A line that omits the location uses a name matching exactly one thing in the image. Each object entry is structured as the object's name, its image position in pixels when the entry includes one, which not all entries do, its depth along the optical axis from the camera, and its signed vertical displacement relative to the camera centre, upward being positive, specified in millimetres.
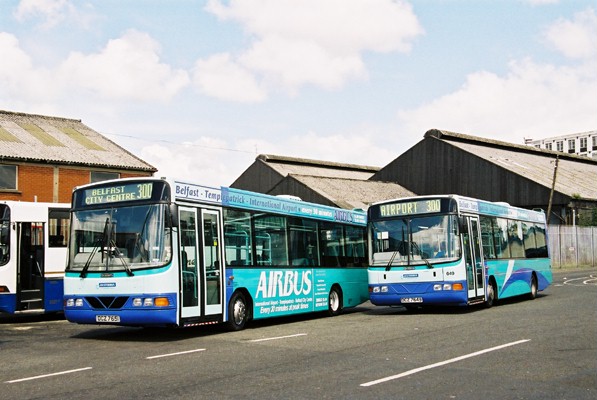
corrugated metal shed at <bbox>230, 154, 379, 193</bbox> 71812 +9612
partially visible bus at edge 18469 +536
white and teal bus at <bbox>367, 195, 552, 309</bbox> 18188 +270
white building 137125 +21320
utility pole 52781 +4251
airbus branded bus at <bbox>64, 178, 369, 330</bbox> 13492 +309
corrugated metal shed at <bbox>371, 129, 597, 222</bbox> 58312 +7755
